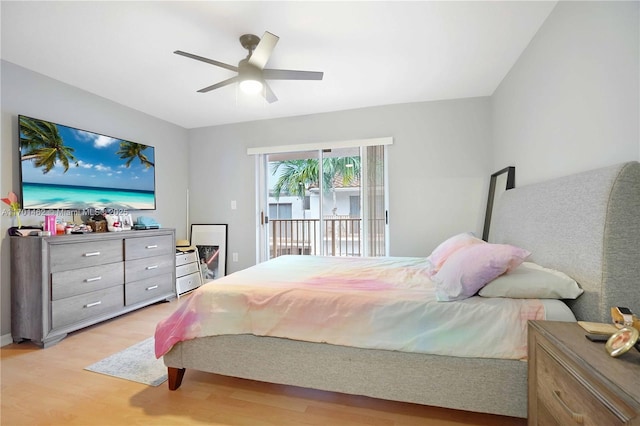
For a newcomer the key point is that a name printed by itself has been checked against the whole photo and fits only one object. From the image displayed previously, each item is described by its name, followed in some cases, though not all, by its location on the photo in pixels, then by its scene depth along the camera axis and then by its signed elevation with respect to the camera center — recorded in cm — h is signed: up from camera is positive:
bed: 116 -74
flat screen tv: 243 +44
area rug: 183 -109
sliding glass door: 358 +15
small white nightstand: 365 -83
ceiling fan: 192 +104
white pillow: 130 -38
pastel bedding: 129 -55
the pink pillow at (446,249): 200 -31
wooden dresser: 223 -62
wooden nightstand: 70 -51
